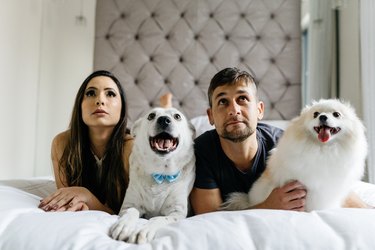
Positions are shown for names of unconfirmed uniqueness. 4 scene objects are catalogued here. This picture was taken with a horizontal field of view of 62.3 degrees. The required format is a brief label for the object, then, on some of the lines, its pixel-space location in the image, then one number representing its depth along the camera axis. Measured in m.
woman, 1.62
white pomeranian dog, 1.15
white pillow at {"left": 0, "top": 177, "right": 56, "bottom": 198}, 1.60
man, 1.41
